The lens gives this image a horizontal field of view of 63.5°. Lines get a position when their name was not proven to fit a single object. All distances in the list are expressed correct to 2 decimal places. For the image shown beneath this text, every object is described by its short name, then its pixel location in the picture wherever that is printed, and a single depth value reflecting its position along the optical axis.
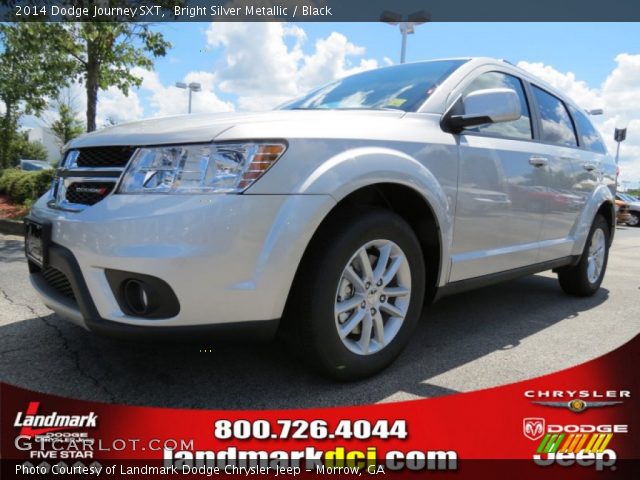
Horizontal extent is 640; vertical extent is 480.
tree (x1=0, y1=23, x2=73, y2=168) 7.75
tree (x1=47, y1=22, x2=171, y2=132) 7.60
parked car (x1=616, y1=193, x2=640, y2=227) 21.84
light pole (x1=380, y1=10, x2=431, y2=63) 9.70
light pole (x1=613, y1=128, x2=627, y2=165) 20.98
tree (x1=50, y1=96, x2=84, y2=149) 19.40
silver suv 1.93
